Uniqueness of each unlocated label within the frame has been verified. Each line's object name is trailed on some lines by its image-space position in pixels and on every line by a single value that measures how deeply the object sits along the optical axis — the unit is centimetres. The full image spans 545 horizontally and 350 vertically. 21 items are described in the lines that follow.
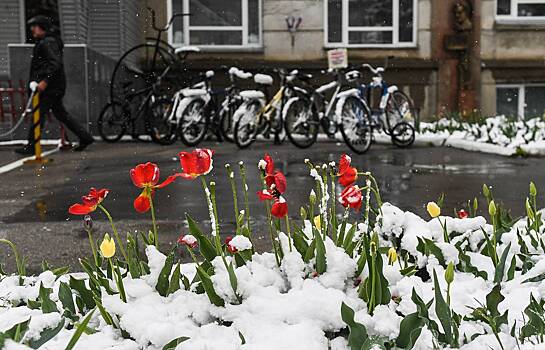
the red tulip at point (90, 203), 223
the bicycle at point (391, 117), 1247
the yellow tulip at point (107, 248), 217
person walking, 1074
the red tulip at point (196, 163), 224
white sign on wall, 1258
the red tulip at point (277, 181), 228
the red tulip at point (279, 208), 228
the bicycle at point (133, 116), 1303
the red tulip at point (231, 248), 245
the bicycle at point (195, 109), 1203
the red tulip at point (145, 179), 229
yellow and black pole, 995
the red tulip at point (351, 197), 238
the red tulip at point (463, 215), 328
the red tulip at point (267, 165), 245
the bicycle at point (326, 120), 1124
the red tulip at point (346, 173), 252
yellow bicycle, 1180
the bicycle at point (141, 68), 1464
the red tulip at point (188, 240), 244
